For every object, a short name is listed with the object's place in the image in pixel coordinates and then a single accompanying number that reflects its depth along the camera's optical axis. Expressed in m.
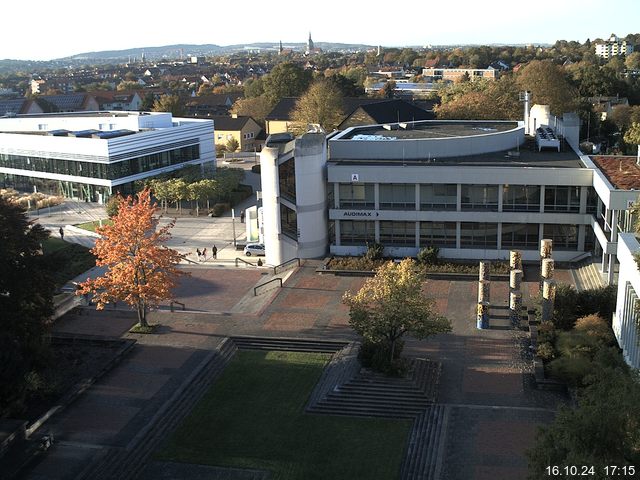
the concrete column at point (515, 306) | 36.06
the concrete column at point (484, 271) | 35.91
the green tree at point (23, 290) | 29.39
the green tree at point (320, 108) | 85.62
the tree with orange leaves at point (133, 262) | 35.41
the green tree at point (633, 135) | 65.44
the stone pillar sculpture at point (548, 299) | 34.00
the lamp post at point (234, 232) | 53.83
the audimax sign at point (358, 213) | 47.22
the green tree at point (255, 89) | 131.12
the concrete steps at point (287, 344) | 34.22
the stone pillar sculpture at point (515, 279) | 35.66
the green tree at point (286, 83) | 112.06
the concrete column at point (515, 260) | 35.97
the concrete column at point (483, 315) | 35.56
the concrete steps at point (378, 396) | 28.69
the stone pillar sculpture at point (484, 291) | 35.75
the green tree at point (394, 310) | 30.19
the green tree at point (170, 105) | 111.12
